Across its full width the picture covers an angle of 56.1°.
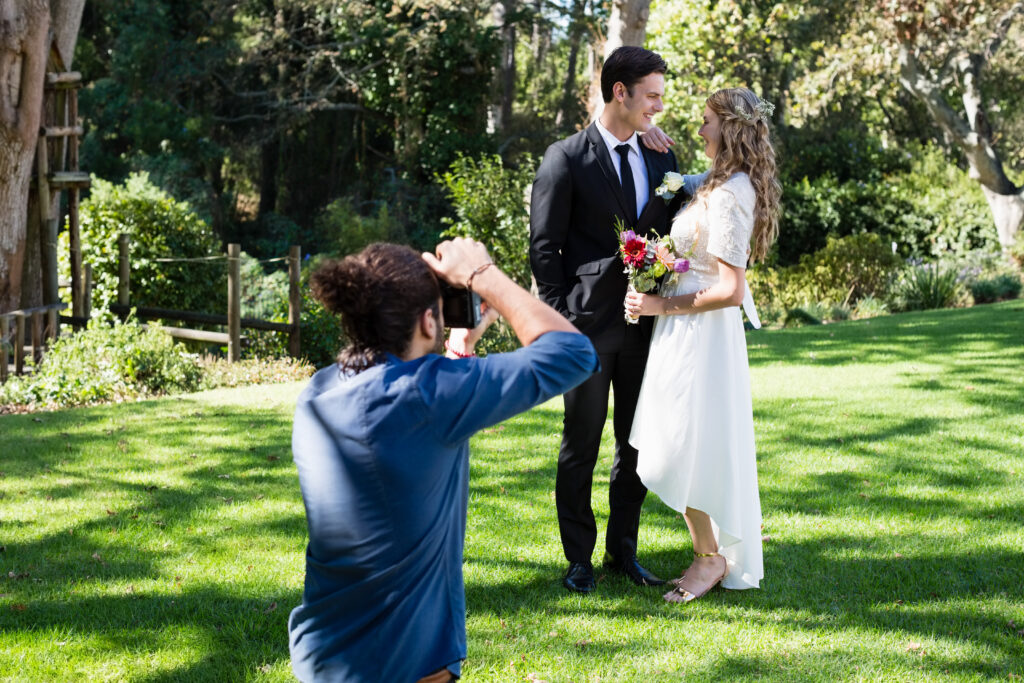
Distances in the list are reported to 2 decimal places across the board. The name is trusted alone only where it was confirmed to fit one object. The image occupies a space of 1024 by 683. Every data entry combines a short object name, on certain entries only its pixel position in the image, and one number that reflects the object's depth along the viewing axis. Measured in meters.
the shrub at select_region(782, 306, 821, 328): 13.88
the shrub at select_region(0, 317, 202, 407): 8.89
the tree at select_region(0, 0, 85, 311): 9.33
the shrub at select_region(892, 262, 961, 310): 14.46
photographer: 1.93
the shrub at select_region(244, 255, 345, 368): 11.78
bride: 3.76
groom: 3.97
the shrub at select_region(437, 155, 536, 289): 12.27
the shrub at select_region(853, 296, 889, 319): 14.52
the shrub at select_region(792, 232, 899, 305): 15.73
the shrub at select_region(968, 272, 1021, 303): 14.61
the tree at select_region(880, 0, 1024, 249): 15.93
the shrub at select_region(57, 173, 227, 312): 12.05
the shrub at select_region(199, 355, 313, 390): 10.09
